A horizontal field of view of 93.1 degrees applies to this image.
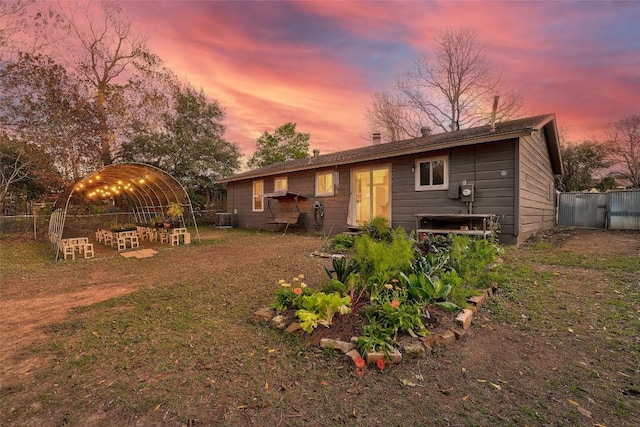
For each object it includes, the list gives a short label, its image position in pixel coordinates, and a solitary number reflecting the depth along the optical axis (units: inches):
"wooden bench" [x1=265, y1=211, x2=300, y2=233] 462.6
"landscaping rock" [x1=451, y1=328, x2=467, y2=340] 103.6
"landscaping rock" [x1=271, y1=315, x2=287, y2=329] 113.7
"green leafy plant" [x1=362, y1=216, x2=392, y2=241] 262.8
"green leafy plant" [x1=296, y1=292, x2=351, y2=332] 106.1
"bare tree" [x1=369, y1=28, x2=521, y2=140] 725.3
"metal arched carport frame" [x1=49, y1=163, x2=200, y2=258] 346.6
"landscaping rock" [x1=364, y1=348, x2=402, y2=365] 87.7
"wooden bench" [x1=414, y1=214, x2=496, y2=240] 274.5
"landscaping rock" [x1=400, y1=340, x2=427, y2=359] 91.1
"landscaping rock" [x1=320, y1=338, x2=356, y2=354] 93.6
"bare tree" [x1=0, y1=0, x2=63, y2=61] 396.8
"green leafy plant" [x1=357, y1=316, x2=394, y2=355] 90.5
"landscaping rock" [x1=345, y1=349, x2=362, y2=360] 88.8
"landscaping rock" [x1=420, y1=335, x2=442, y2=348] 97.1
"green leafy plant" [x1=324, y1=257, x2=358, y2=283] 132.6
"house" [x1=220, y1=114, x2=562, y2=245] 289.9
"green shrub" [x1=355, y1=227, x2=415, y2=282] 126.6
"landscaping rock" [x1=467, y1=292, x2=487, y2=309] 129.0
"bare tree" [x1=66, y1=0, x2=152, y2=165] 580.4
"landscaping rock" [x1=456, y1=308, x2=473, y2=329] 109.0
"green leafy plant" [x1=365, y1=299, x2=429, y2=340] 99.1
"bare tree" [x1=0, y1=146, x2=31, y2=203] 418.7
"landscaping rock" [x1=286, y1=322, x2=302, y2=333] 108.1
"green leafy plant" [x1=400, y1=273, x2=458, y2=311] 117.0
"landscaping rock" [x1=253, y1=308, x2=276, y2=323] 121.5
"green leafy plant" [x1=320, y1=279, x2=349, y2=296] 124.8
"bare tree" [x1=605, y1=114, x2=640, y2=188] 742.5
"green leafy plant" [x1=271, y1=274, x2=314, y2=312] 122.5
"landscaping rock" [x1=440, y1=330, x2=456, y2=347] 99.3
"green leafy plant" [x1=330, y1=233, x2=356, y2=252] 287.3
